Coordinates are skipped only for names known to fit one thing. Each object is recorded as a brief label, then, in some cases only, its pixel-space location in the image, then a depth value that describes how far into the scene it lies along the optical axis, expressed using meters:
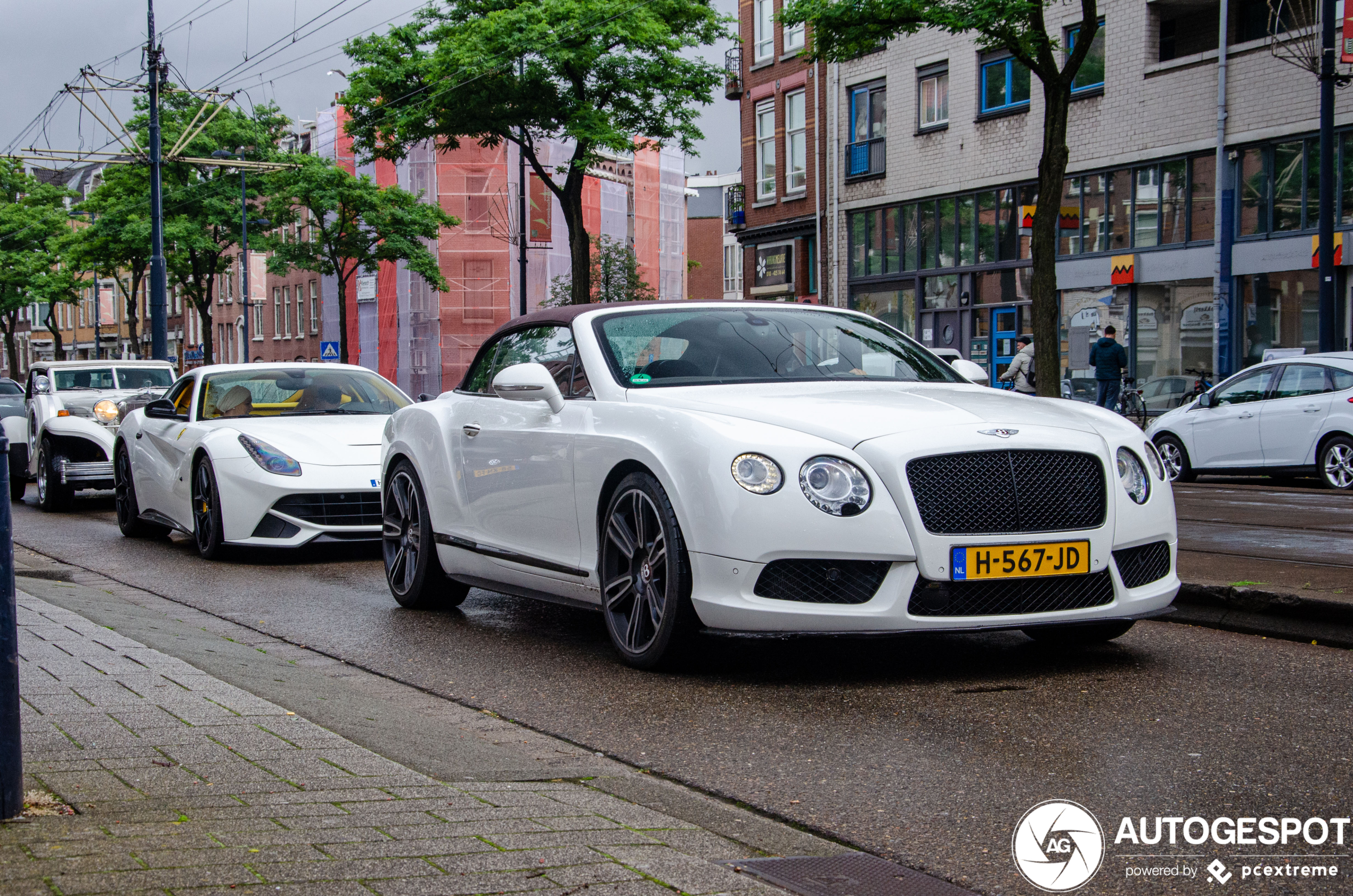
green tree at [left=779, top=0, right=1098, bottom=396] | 20.31
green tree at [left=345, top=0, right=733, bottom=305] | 29.52
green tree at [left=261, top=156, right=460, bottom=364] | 48.28
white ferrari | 10.04
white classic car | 14.99
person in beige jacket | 26.14
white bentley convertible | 5.23
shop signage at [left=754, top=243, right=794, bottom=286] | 39.19
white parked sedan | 15.61
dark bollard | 3.40
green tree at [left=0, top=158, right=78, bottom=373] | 66.06
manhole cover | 3.17
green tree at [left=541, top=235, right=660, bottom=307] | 46.09
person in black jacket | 24.03
